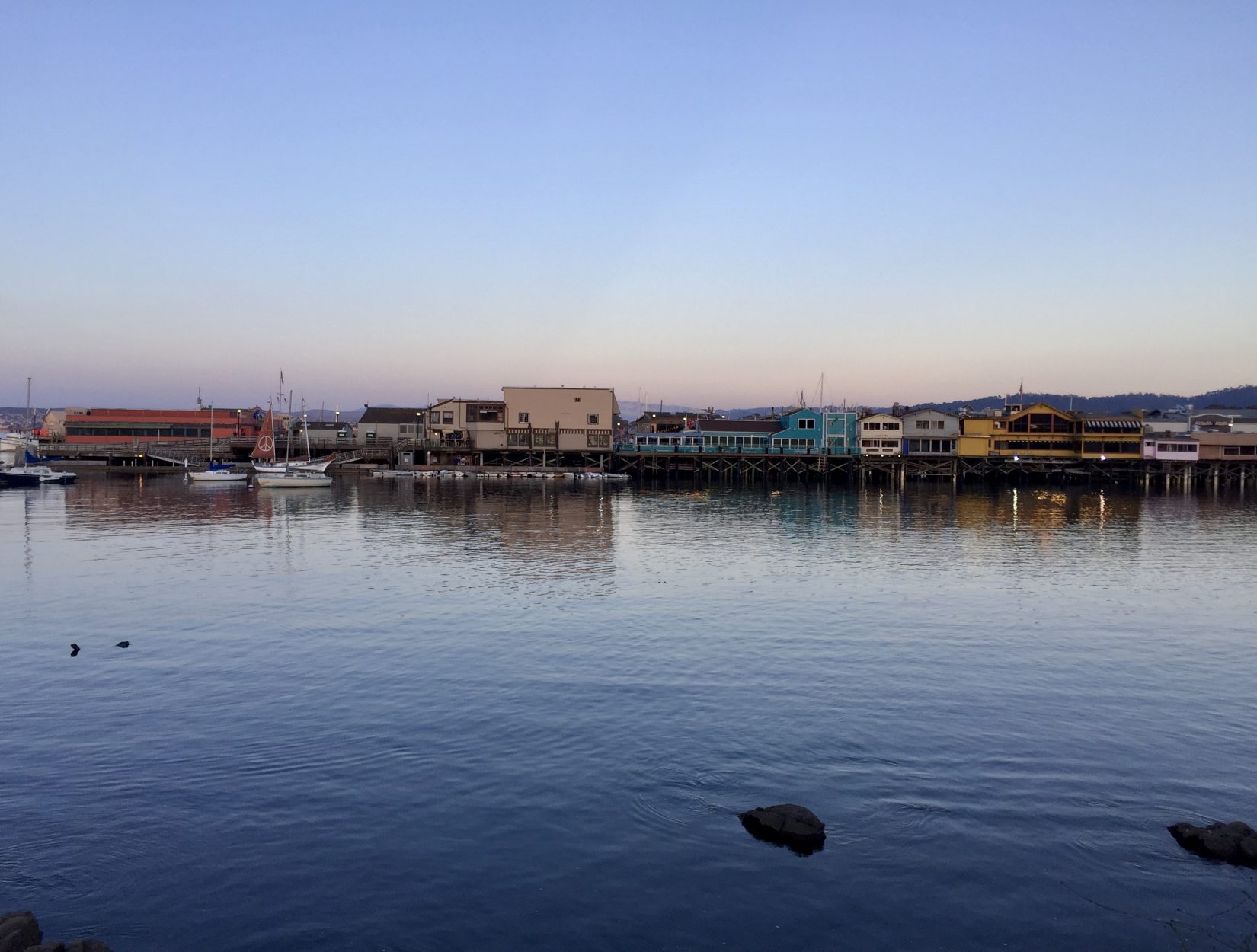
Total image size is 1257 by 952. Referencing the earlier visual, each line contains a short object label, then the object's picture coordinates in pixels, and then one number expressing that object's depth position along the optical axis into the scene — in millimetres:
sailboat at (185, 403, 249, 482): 103438
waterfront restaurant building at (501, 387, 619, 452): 118750
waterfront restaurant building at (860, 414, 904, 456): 116438
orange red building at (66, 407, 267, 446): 133375
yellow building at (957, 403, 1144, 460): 114000
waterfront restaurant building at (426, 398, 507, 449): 120812
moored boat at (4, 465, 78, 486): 100062
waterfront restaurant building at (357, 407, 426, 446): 131250
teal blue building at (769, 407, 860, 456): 119438
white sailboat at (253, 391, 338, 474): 98000
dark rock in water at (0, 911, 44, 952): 9992
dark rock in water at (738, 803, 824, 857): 13422
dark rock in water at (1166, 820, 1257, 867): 13023
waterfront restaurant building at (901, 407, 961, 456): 115250
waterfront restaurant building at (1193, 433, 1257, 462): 114688
